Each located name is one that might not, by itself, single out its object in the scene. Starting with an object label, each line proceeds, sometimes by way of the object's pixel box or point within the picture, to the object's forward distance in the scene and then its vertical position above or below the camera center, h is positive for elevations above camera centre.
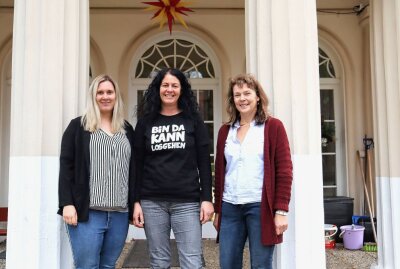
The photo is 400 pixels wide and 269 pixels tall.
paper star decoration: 5.93 +2.09
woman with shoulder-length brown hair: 2.55 -0.17
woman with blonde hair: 2.58 -0.17
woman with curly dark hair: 2.65 -0.15
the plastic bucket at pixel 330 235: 5.84 -1.17
